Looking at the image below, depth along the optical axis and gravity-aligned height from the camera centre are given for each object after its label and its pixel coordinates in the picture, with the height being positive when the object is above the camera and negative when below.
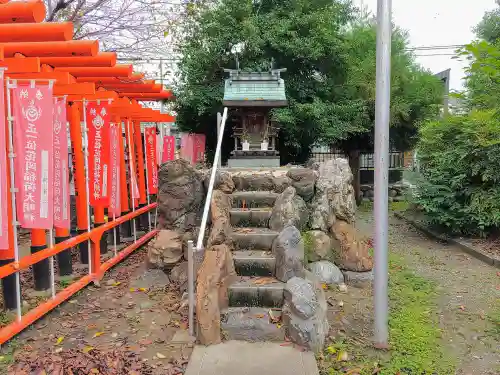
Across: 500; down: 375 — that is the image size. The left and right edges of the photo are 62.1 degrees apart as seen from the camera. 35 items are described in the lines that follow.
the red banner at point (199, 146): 15.11 +0.36
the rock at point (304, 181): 6.90 -0.44
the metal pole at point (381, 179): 4.25 -0.26
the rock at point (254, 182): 7.07 -0.45
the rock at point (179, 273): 6.29 -1.81
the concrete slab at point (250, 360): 3.85 -1.99
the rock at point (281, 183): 6.93 -0.46
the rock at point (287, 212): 6.03 -0.85
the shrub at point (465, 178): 9.35 -0.60
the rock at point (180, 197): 7.23 -0.71
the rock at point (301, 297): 4.39 -1.55
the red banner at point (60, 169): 5.70 -0.15
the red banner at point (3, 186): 4.27 -0.28
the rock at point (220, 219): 5.61 -0.89
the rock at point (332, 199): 6.84 -0.74
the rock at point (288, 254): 5.12 -1.24
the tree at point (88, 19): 9.05 +3.16
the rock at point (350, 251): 6.55 -1.54
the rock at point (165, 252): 6.71 -1.55
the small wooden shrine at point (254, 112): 9.91 +1.11
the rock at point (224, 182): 6.86 -0.43
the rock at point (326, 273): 6.30 -1.80
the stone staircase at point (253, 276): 4.49 -1.55
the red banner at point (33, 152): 4.73 +0.07
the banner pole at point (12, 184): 4.58 -0.29
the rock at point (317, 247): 6.44 -1.43
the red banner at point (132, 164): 9.00 -0.16
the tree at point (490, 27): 16.91 +5.24
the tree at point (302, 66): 12.88 +2.93
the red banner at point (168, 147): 13.06 +0.31
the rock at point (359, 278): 6.43 -1.93
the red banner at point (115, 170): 7.42 -0.23
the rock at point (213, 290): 4.37 -1.50
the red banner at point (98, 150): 6.84 +0.13
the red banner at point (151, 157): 10.78 +0.00
